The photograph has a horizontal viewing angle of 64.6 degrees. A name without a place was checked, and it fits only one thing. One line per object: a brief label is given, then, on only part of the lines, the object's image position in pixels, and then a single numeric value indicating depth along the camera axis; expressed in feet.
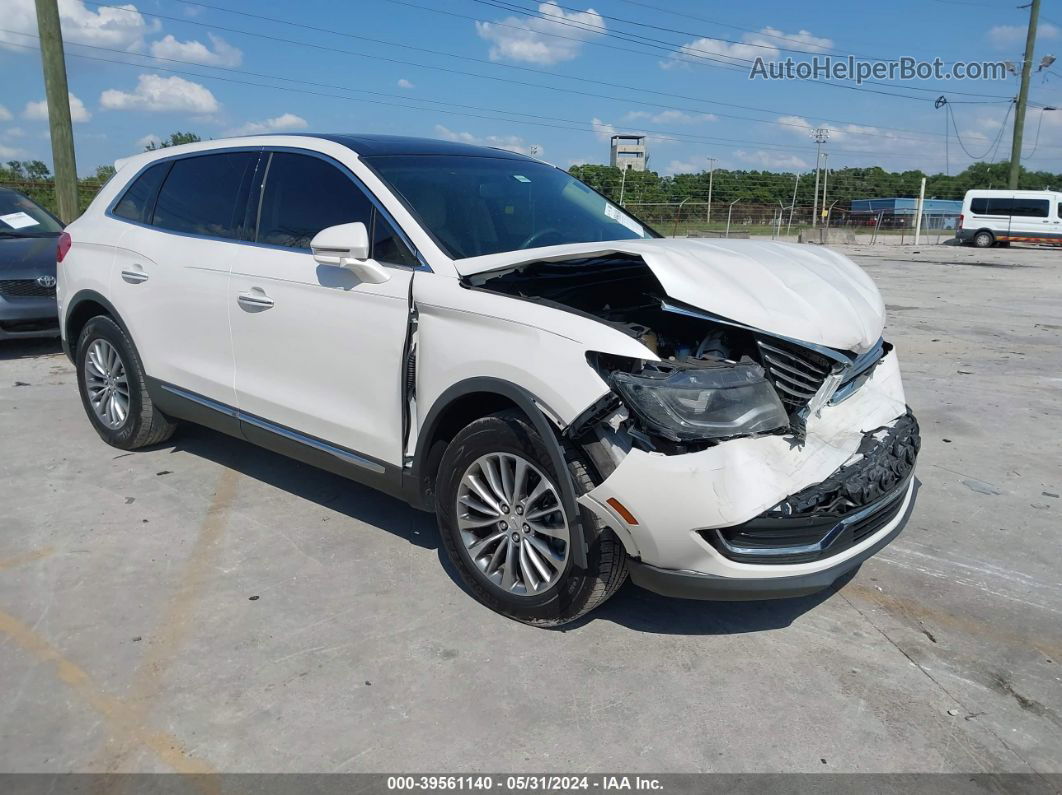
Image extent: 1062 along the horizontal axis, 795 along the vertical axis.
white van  110.42
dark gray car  25.93
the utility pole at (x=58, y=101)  38.88
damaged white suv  9.23
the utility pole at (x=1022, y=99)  126.41
